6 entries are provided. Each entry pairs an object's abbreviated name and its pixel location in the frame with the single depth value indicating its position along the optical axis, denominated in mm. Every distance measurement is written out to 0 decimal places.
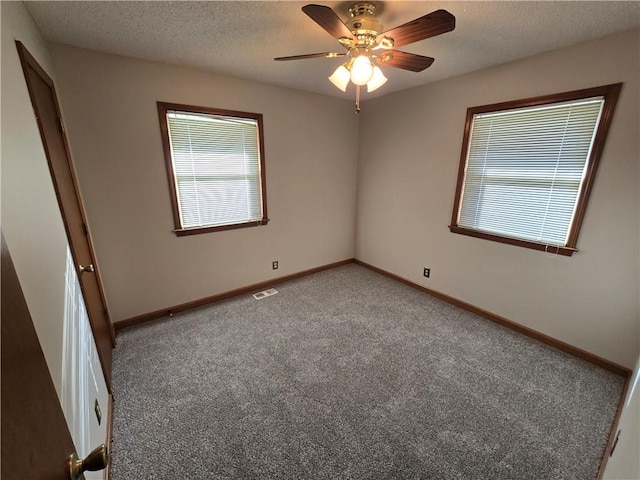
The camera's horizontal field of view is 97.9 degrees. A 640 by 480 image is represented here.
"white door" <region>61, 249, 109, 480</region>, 1090
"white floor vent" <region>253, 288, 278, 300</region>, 3305
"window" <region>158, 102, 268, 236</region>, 2596
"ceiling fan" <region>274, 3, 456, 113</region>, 1322
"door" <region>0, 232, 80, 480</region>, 429
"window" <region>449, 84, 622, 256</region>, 2072
